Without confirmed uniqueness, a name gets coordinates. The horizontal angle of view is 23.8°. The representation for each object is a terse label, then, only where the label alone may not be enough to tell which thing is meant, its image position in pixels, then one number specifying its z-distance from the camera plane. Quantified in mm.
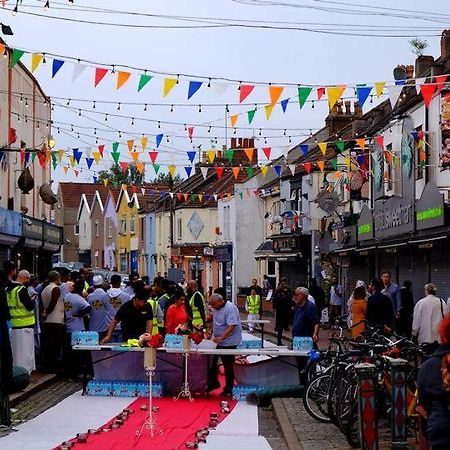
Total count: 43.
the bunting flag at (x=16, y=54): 17891
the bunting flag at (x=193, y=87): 19734
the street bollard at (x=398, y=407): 10570
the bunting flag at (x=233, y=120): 23119
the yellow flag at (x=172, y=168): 33028
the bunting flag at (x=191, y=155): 29002
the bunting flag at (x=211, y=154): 27223
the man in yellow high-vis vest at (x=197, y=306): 20719
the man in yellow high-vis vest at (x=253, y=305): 34300
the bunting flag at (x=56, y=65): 18516
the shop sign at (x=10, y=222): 30000
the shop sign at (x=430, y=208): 23953
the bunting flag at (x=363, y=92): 18984
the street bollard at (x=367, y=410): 10453
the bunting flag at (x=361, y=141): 27694
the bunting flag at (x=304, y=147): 28681
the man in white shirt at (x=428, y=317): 16891
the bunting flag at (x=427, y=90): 18856
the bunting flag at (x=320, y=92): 19672
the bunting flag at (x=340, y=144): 27541
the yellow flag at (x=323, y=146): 26484
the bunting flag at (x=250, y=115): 22578
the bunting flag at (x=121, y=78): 19188
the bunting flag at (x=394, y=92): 18453
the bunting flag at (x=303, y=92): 19422
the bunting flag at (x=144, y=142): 26714
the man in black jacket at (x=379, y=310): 19703
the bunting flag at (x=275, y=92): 19645
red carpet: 12055
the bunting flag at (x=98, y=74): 19045
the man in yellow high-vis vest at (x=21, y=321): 16297
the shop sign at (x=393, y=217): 27938
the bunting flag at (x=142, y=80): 19375
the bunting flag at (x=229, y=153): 28933
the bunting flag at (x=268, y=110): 21439
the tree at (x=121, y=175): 105412
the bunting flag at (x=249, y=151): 27109
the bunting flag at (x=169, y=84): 19562
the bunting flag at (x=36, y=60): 18402
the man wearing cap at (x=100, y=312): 19562
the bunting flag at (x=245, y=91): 20031
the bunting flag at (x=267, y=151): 28580
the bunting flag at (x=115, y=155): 27517
